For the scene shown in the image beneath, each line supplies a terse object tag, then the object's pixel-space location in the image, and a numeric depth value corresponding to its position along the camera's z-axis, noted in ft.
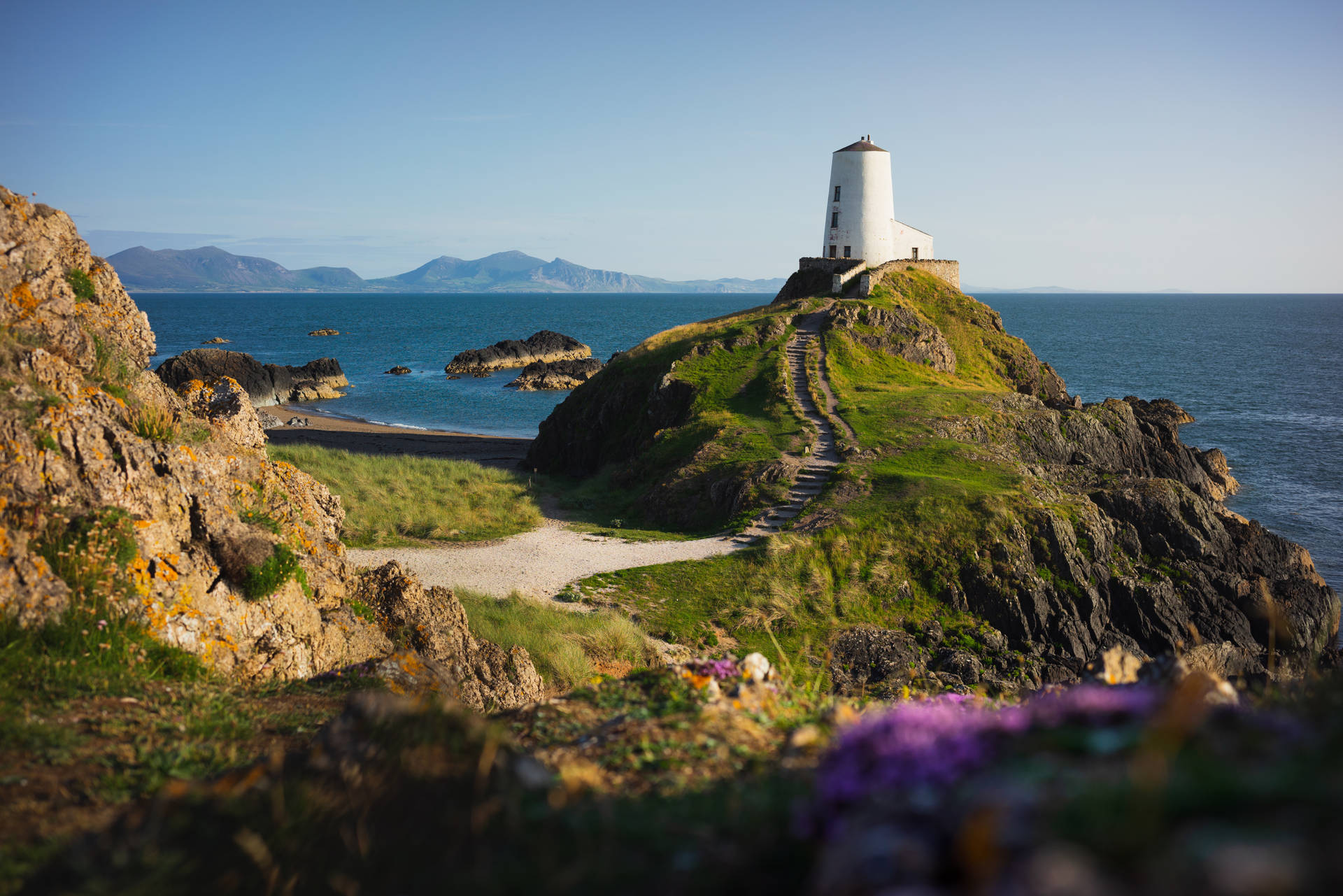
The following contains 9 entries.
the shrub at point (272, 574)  35.06
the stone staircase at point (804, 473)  89.66
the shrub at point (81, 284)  41.63
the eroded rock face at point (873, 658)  65.21
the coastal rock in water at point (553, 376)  291.99
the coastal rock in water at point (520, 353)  336.70
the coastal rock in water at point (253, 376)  242.17
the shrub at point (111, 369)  37.76
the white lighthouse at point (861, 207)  190.70
